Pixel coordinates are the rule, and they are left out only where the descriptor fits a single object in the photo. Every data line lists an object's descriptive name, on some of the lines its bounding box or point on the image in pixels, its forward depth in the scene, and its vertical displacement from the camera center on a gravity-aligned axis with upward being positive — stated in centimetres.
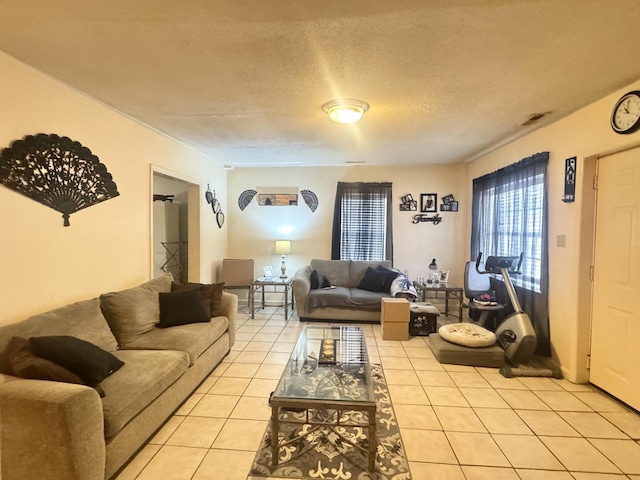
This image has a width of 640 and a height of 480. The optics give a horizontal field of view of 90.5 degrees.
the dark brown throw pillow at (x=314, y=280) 488 -73
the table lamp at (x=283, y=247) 530 -24
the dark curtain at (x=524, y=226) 326 +12
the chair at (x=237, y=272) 514 -66
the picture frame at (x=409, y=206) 545 +49
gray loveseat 454 -99
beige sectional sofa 144 -91
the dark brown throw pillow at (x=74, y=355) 173 -71
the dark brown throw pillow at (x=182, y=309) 291 -73
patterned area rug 180 -135
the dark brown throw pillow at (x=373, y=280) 477 -71
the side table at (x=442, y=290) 456 -79
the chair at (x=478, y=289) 399 -69
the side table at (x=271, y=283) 481 -78
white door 241 -35
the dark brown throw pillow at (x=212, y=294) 328 -65
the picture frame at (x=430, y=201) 542 +58
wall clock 225 +91
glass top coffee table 181 -101
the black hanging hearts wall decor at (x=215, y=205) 491 +44
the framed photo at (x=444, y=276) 500 -66
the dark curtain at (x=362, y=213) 547 +36
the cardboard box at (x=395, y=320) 392 -106
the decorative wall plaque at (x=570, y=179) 285 +53
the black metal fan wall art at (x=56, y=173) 204 +41
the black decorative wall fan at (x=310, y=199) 560 +60
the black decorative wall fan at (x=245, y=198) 571 +62
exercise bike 303 -102
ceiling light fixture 265 +107
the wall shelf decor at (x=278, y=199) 565 +60
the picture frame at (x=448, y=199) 539 +62
